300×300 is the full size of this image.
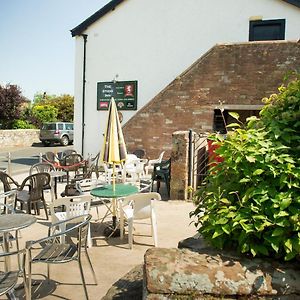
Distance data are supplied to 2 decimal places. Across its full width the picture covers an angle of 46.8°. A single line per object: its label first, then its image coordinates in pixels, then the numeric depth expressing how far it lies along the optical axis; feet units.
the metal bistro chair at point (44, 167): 29.35
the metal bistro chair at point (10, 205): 15.82
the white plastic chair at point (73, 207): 16.80
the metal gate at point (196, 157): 29.71
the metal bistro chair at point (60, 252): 11.10
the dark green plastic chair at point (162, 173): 31.58
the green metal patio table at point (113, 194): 19.47
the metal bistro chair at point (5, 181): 23.65
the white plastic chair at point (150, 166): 39.19
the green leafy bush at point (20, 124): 95.40
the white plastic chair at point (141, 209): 17.94
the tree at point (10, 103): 89.97
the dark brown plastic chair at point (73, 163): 34.53
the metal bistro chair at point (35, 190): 23.07
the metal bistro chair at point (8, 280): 9.68
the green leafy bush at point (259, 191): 7.48
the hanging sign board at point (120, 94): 54.44
